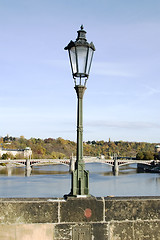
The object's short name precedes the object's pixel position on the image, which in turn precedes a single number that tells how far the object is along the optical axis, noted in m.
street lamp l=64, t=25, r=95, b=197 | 5.32
